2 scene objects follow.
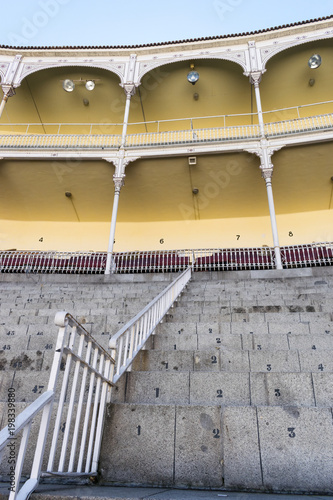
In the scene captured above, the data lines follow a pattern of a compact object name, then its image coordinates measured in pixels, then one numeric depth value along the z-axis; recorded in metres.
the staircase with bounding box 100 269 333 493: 2.51
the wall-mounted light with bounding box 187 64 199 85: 15.02
